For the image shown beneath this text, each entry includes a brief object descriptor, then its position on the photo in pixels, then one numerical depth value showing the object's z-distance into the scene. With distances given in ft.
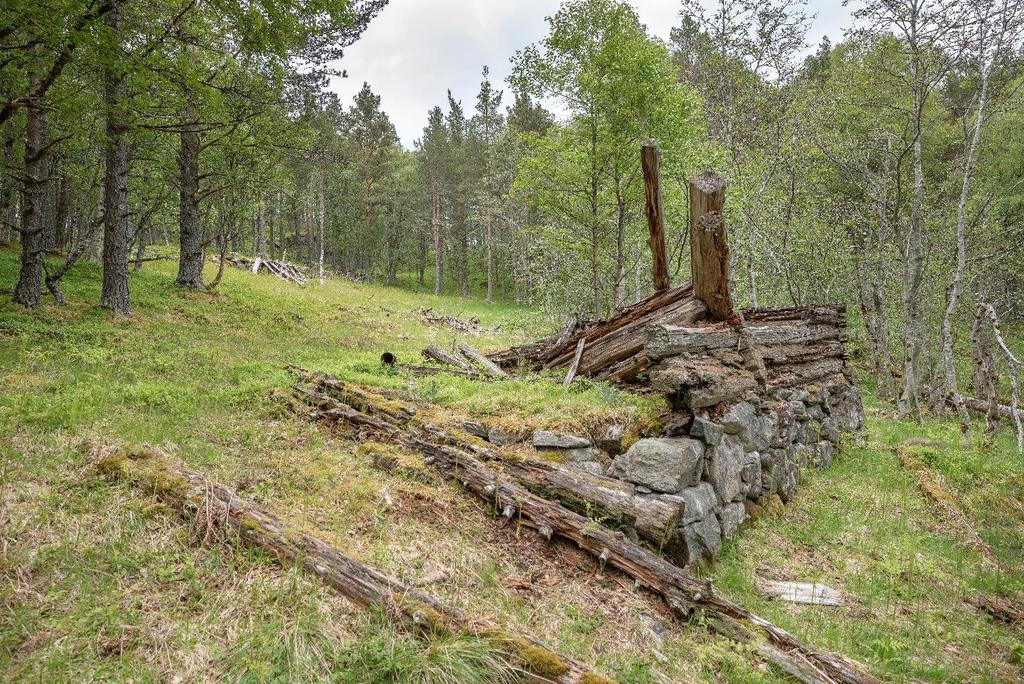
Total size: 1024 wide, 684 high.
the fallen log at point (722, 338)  19.66
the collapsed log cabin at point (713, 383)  17.53
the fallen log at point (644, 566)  11.78
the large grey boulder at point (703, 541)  16.52
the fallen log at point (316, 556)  10.19
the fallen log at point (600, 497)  15.75
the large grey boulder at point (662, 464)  16.84
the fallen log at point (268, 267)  99.60
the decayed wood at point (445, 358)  31.14
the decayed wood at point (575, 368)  24.26
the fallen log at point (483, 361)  29.17
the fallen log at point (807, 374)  27.11
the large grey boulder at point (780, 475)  22.62
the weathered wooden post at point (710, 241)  21.33
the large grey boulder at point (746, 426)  20.13
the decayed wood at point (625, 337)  23.00
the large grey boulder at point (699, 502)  16.74
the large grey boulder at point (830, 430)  29.71
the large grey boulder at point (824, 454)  28.44
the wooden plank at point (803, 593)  16.04
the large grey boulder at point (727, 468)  18.69
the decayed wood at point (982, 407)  33.37
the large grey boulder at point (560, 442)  18.47
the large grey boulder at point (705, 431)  18.57
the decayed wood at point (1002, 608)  15.66
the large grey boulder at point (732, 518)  18.88
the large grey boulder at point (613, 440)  18.56
